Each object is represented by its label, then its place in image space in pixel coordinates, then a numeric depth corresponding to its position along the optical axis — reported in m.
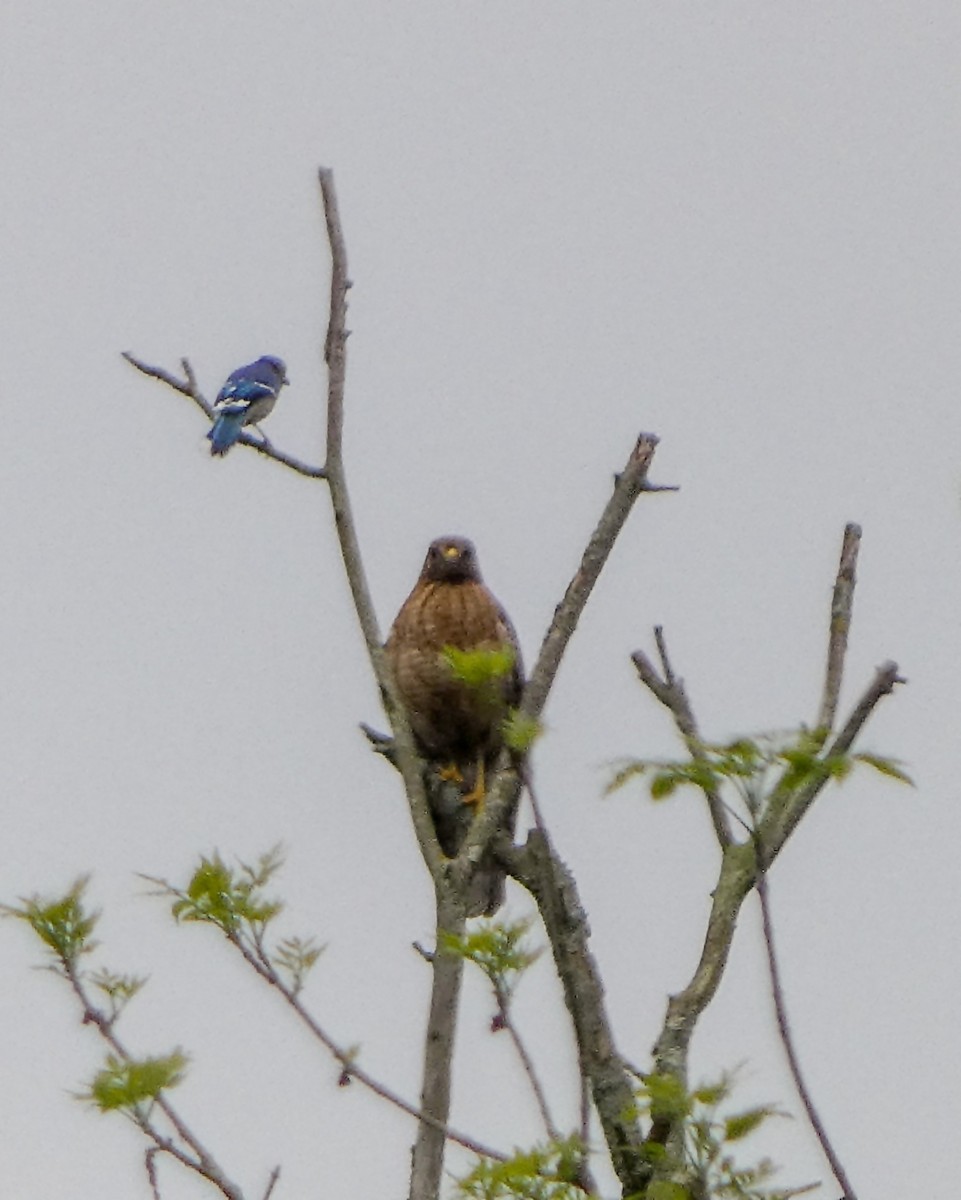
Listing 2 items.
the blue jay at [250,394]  24.87
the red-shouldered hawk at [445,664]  20.39
